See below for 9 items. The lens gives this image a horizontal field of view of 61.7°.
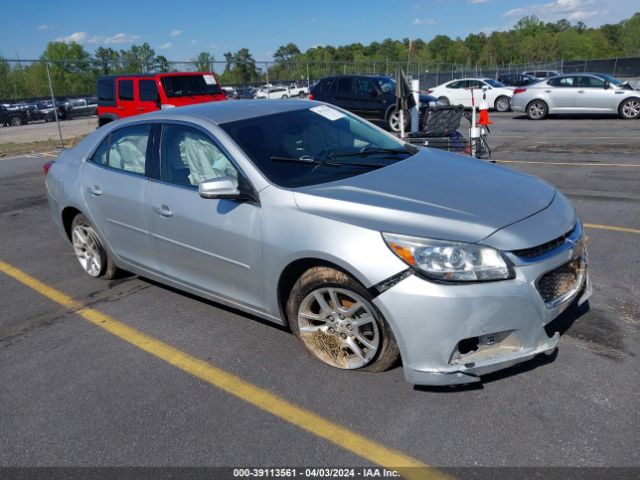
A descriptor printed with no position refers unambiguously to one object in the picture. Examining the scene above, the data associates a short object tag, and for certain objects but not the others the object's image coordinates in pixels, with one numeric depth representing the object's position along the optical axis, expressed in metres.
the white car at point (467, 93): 22.61
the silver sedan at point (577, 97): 17.00
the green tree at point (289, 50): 116.38
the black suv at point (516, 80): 27.44
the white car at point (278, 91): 36.41
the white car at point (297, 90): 36.99
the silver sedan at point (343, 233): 2.76
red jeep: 13.98
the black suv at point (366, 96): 15.58
